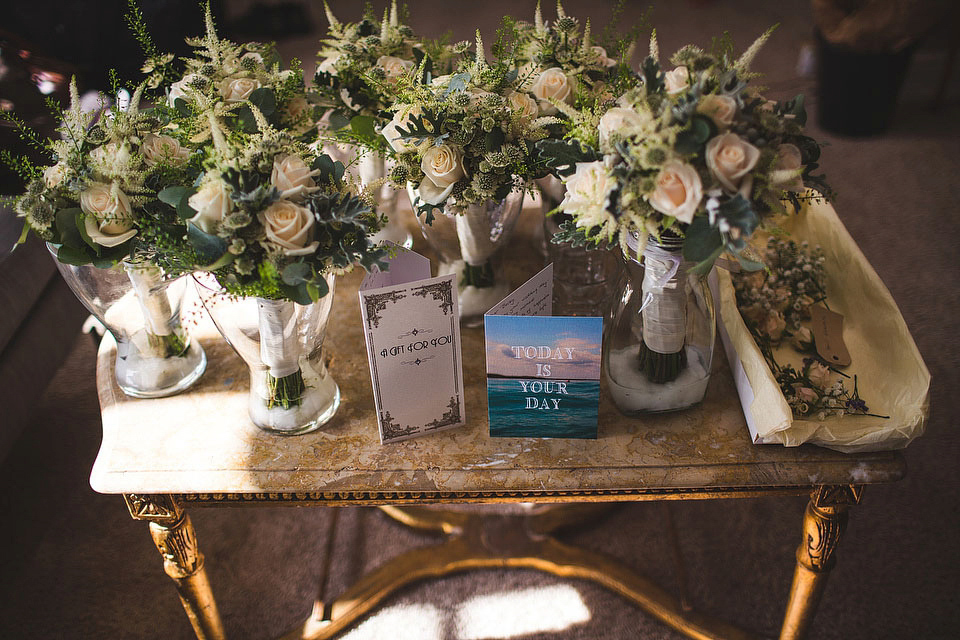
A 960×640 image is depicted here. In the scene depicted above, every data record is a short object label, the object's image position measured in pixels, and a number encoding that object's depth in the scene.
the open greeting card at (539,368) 1.01
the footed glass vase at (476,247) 1.28
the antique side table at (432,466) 1.08
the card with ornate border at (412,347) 1.01
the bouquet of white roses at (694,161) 0.84
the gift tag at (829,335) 1.21
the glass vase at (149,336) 1.20
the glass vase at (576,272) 1.40
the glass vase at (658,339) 1.06
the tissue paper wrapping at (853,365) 1.05
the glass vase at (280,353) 1.07
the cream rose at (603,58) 1.31
